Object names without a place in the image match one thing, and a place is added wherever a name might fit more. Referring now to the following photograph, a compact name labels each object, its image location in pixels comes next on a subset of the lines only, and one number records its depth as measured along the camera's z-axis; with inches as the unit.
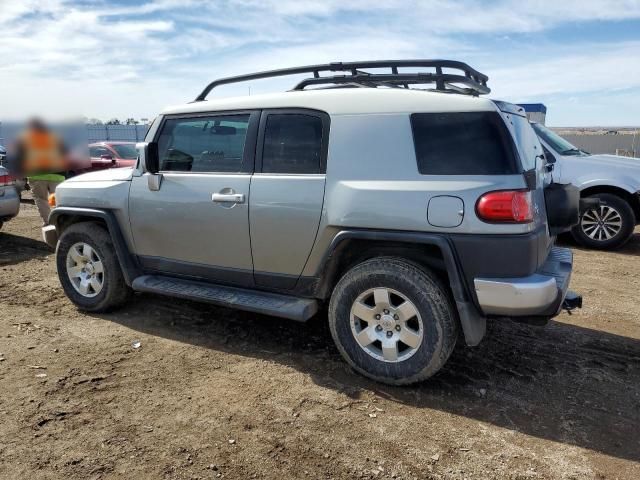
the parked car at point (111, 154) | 511.0
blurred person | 270.5
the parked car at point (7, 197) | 308.8
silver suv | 120.0
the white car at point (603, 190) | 296.2
